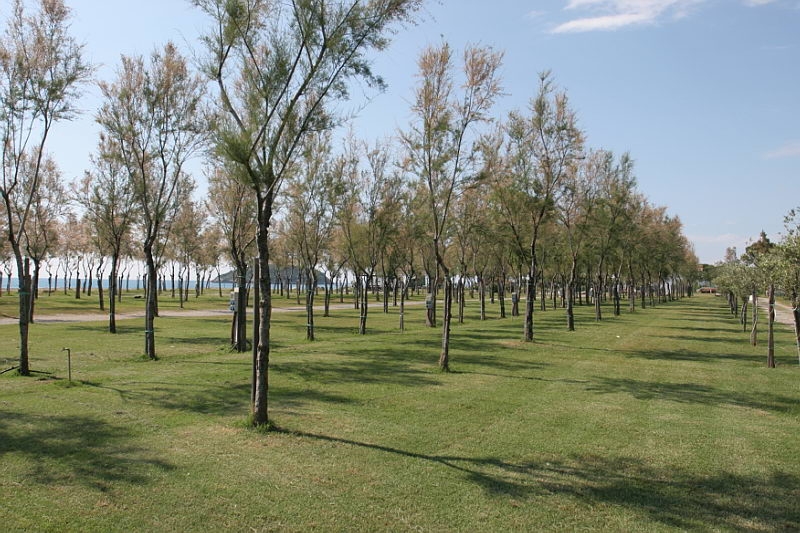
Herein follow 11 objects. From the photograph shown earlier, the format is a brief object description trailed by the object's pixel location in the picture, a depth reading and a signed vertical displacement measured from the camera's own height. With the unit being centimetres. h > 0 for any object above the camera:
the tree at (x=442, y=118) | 1473 +482
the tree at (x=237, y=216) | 1808 +257
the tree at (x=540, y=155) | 2262 +561
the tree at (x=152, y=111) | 1636 +556
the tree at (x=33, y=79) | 1271 +521
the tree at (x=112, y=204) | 2491 +390
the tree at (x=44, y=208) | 3022 +458
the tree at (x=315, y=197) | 2386 +403
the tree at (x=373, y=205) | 2631 +402
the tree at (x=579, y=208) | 2838 +431
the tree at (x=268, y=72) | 849 +388
